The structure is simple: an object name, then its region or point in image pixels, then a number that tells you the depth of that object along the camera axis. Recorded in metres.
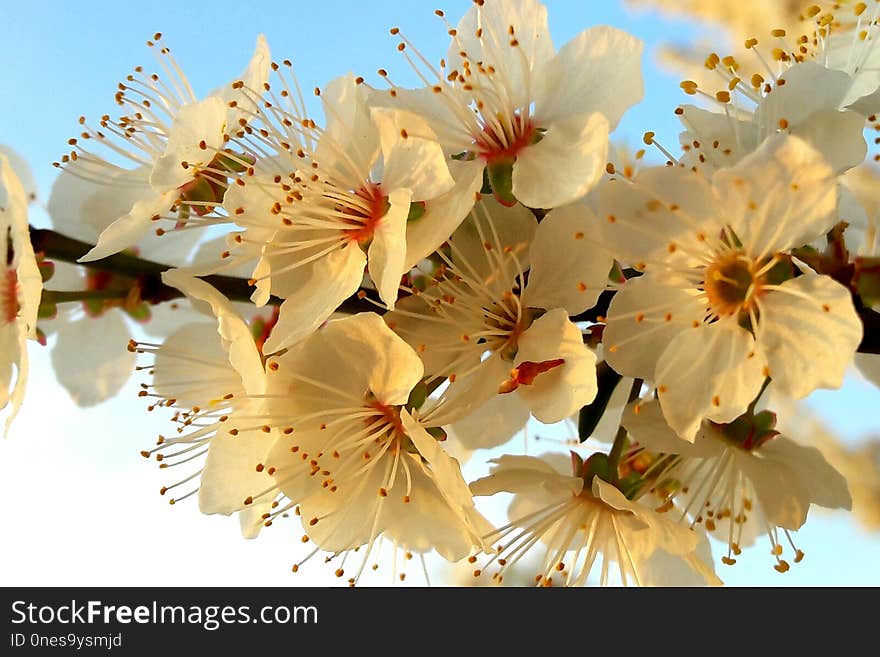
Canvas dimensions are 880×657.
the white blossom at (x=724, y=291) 0.22
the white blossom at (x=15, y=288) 0.24
